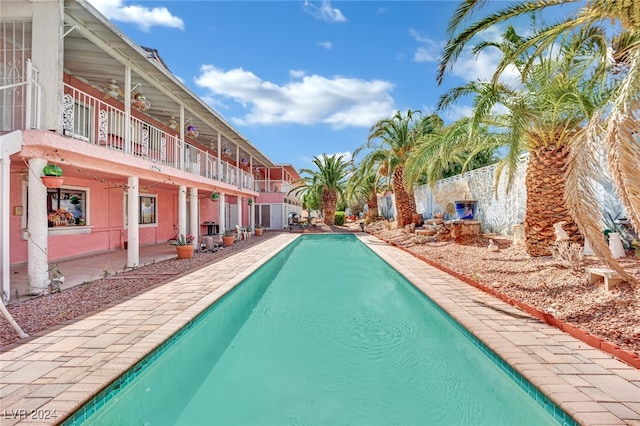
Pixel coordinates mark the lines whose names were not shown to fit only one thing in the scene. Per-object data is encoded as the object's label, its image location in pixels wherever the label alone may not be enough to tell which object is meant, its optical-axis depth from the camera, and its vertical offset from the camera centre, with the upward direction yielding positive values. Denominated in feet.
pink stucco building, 21.97 +6.70
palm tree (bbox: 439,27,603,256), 25.40 +7.84
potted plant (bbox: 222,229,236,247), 54.08 -3.42
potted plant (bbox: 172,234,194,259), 38.60 -3.28
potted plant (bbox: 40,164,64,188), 21.51 +2.86
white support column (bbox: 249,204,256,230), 80.48 +0.66
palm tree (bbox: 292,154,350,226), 97.71 +11.36
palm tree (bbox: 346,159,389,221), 108.06 +8.62
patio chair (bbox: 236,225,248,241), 64.54 -2.93
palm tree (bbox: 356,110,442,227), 63.52 +14.83
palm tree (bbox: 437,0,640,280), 12.85 +5.04
